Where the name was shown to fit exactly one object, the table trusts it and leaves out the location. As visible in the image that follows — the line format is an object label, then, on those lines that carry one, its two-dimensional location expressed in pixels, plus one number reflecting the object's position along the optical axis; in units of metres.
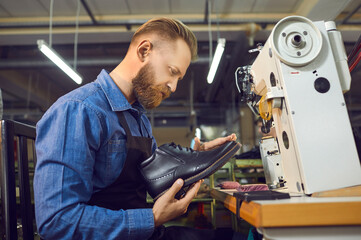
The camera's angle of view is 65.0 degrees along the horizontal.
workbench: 0.74
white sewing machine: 1.11
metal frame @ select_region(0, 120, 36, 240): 1.00
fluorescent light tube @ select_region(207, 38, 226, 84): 3.84
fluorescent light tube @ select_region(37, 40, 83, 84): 3.53
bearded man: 0.89
